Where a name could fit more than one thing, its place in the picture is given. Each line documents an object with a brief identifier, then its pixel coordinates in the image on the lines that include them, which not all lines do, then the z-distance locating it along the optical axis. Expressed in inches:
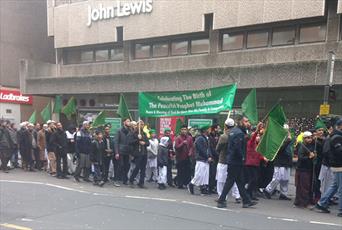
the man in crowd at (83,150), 472.7
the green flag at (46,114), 645.9
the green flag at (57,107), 640.3
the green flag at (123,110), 492.4
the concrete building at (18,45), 1107.9
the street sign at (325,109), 452.4
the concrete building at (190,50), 601.9
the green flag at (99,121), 504.4
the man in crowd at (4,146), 567.9
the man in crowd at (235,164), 331.0
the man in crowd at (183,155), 436.8
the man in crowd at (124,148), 448.1
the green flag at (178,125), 497.7
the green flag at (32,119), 658.0
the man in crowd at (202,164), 399.9
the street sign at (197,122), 681.0
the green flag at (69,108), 576.1
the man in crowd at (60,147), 510.0
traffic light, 483.3
